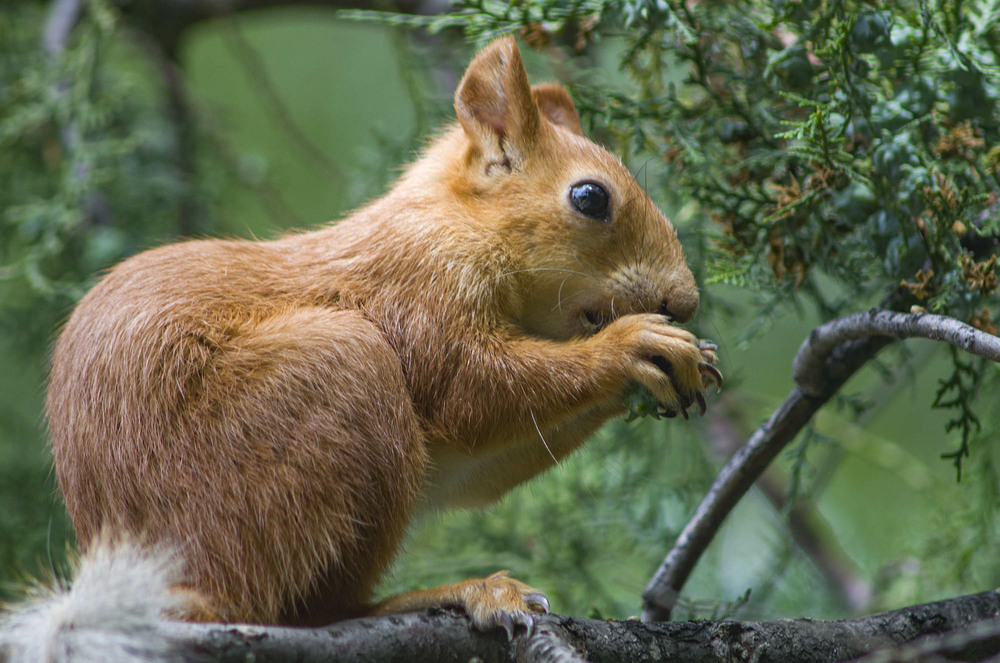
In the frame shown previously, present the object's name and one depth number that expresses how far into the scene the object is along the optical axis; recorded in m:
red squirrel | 2.31
